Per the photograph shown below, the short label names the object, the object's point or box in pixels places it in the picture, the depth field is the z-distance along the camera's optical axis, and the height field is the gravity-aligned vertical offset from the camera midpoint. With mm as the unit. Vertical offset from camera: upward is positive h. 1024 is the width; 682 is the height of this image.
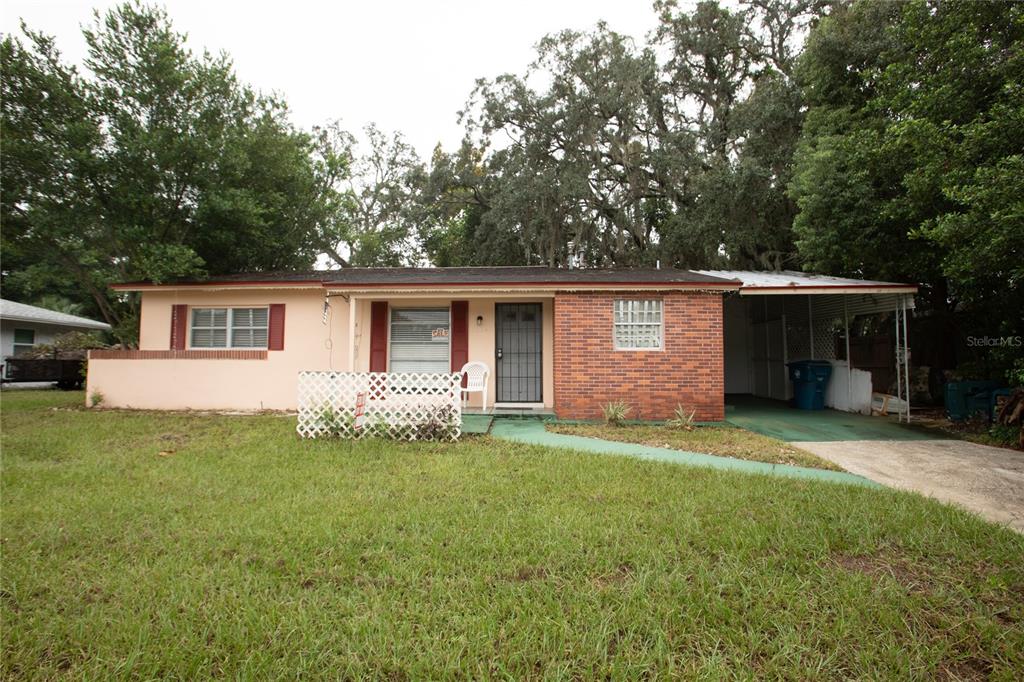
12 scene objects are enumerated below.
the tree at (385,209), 21500 +7382
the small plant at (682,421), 8271 -1019
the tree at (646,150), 15195 +7913
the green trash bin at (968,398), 8594 -598
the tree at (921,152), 6680 +3772
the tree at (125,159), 10203 +4495
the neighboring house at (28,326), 16719 +1281
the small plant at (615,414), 8562 -914
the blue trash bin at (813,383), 10820 -418
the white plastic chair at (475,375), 9938 -263
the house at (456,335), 9164 +583
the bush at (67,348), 15516 +386
